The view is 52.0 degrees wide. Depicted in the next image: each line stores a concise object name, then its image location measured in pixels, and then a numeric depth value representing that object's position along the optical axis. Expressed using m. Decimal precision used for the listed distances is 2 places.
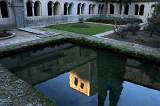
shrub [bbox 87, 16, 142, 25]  25.00
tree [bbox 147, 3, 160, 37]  14.04
